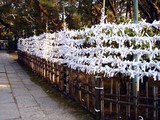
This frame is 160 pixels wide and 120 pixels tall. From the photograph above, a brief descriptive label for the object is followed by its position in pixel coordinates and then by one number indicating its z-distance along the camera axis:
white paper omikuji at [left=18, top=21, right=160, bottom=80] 3.11
